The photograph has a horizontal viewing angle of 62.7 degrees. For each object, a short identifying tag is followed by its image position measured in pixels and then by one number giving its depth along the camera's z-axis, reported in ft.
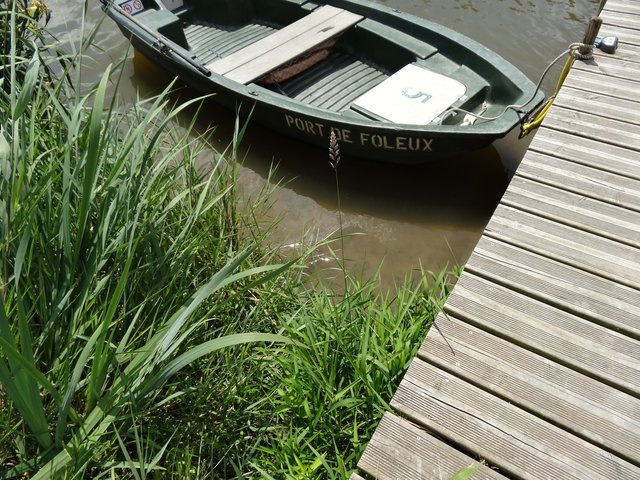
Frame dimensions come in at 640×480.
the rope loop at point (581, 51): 10.92
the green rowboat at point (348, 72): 11.86
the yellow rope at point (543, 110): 10.84
